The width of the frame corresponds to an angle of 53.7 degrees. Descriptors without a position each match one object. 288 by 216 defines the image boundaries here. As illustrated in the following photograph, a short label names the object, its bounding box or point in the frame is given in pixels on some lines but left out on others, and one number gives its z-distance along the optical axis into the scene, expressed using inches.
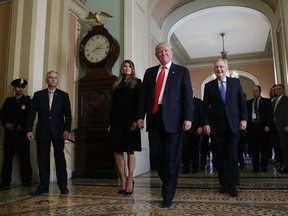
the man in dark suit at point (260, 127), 175.9
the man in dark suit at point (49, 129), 123.3
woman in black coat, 117.4
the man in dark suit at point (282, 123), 176.4
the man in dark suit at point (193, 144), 189.3
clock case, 174.6
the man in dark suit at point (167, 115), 95.6
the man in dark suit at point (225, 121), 112.0
